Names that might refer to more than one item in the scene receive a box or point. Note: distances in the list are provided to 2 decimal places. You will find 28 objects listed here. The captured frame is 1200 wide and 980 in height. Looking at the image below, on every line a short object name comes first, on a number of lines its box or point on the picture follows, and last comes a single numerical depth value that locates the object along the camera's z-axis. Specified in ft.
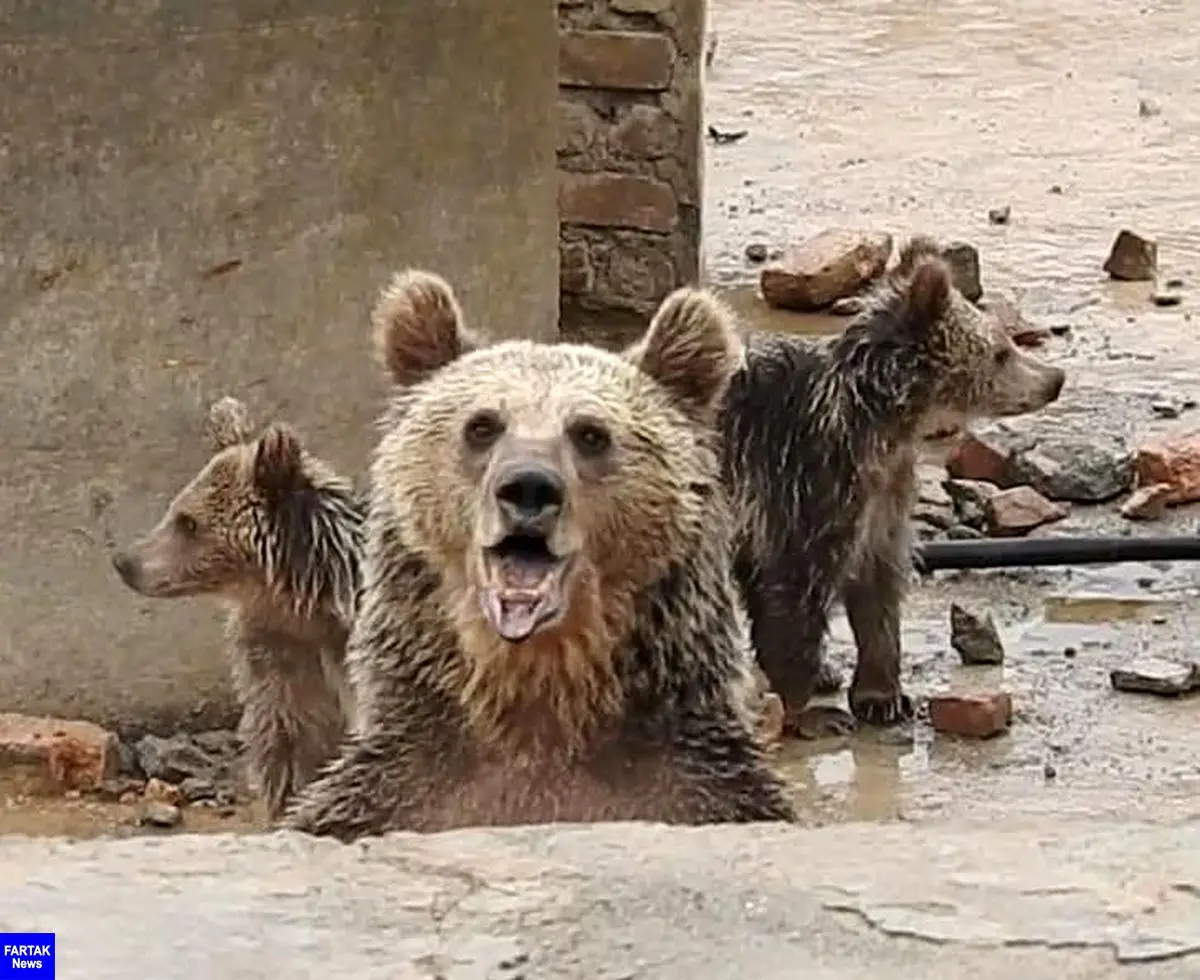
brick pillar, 48.67
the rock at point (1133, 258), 57.20
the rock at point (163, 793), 36.02
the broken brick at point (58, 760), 36.35
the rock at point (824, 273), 54.17
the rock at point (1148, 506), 45.43
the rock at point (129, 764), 36.90
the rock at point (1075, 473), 46.23
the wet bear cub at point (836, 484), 39.53
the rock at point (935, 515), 44.88
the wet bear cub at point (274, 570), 33.39
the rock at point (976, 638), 40.79
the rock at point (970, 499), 45.05
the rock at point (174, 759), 36.86
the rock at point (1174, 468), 46.02
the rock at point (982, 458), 46.82
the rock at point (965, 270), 54.09
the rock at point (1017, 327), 53.04
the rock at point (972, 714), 38.50
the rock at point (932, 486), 45.72
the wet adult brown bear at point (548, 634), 24.50
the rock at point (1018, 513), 44.55
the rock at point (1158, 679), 39.38
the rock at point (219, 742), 37.82
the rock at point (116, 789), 36.14
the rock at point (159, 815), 34.99
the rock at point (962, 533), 44.42
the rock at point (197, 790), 36.27
